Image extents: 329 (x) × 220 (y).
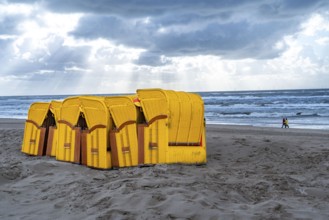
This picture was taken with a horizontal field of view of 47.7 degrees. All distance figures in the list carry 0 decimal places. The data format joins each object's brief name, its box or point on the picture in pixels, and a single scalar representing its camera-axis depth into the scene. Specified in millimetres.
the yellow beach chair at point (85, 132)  7688
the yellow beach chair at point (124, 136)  7645
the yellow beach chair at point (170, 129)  7609
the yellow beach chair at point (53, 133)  9230
